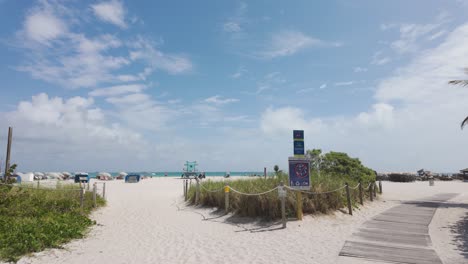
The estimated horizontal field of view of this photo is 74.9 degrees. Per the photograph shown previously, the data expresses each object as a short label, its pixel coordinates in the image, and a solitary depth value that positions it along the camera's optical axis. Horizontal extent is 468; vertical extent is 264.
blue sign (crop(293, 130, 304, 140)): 10.53
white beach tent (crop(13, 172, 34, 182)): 37.96
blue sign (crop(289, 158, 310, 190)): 10.38
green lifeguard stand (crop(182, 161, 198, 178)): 47.86
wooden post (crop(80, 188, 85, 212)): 12.41
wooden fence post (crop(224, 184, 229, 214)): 12.31
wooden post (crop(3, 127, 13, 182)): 13.94
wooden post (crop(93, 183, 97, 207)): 13.86
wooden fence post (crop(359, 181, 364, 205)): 13.41
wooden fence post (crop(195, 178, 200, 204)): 15.41
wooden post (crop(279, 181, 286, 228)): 9.52
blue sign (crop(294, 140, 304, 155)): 10.55
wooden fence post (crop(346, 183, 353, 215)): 11.37
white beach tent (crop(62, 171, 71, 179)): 54.41
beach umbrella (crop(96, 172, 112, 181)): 47.45
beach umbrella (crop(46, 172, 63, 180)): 52.97
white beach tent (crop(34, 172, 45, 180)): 54.80
